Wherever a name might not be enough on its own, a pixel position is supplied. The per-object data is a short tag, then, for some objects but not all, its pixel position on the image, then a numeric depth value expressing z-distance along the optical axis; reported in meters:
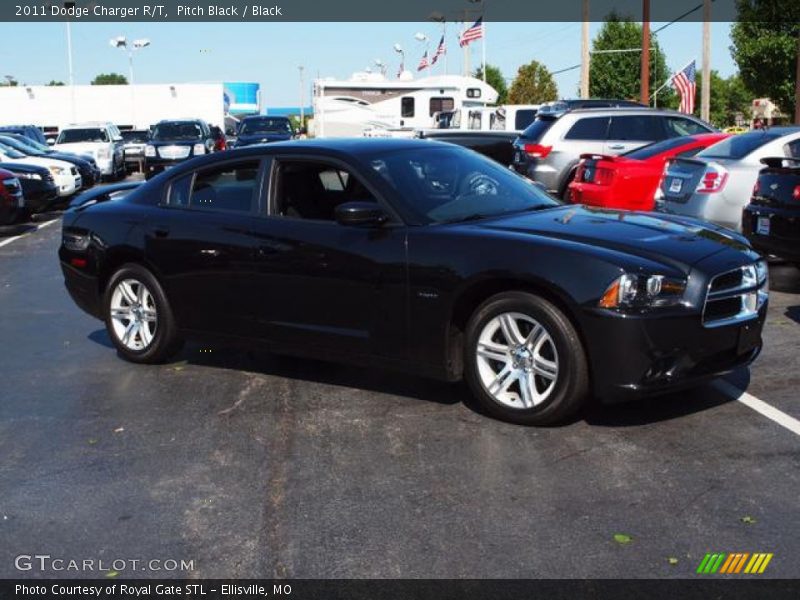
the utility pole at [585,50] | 35.57
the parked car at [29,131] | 33.12
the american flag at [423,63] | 56.92
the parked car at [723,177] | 10.66
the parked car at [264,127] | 34.06
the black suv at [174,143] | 29.17
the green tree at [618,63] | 61.44
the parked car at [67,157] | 24.19
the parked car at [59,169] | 21.44
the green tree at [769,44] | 30.08
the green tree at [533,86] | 66.88
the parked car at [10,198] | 16.72
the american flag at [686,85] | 30.41
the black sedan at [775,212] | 9.12
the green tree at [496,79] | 83.27
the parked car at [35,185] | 18.75
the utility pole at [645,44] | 32.66
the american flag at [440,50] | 50.43
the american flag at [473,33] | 39.84
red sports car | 12.34
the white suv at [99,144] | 30.56
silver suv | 15.96
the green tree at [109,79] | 153.09
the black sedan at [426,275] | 5.23
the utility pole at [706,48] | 32.66
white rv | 36.03
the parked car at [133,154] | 36.06
